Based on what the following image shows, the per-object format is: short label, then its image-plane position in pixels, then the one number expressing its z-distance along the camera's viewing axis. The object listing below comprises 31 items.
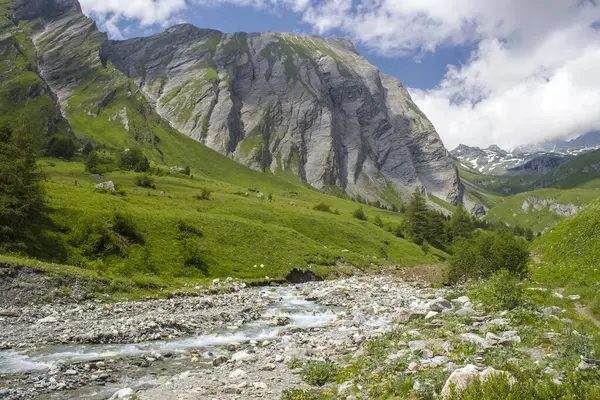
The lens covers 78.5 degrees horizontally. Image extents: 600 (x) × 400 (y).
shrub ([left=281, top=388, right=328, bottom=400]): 10.60
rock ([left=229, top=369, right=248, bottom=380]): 13.35
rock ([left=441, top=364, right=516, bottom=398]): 8.27
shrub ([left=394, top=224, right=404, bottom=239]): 103.62
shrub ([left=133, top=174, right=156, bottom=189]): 97.19
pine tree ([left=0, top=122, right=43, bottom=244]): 32.56
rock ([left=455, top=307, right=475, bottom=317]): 17.62
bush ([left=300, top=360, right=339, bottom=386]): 12.45
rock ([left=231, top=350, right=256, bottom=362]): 15.90
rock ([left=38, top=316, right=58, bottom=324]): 21.33
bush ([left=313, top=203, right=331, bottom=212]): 114.53
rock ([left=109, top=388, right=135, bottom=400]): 12.13
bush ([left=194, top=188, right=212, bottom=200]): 85.16
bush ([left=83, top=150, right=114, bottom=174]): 117.38
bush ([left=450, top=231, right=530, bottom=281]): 33.25
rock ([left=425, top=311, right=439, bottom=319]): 18.67
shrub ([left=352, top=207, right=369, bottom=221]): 116.78
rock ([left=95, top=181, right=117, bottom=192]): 71.59
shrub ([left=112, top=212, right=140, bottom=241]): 42.16
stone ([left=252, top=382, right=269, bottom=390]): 12.02
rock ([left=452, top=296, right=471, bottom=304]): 21.83
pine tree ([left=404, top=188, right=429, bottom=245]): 102.50
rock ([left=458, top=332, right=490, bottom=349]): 12.07
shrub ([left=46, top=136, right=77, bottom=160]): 143.12
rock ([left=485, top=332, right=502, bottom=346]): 12.25
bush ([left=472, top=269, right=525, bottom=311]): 17.47
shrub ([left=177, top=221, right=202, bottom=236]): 50.56
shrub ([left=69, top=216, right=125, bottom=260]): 37.28
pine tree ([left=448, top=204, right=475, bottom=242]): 121.56
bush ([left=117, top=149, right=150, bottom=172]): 130.68
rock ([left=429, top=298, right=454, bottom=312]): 20.41
